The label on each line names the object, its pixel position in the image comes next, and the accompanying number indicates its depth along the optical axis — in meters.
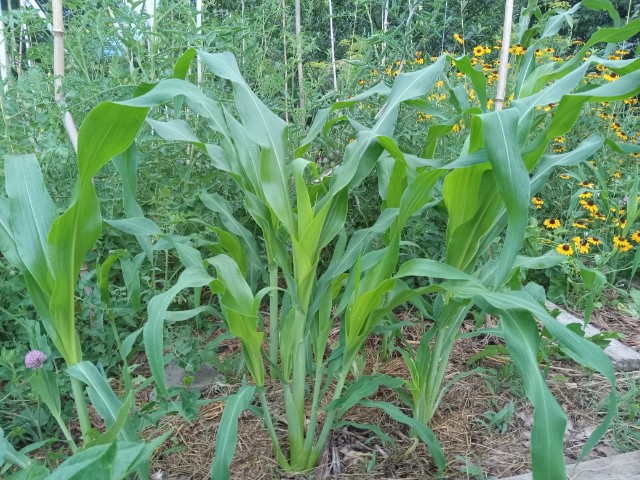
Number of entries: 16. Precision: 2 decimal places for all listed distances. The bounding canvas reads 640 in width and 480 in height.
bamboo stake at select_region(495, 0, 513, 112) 1.85
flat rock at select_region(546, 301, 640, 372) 2.00
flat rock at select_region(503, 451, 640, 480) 1.32
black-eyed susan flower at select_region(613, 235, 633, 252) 2.55
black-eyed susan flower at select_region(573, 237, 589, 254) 2.41
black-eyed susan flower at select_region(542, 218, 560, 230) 2.55
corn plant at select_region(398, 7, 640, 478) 0.94
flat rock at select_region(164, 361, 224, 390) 1.83
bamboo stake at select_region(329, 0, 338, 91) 2.70
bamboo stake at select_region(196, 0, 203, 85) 2.08
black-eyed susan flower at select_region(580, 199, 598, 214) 2.66
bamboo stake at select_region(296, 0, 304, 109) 2.49
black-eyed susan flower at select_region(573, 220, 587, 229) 2.56
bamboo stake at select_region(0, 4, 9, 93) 2.38
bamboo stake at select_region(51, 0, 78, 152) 1.58
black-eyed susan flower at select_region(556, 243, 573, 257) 2.39
